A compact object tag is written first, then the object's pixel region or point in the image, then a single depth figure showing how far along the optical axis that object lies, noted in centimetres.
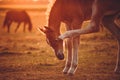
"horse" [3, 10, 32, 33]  5040
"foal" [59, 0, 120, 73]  1270
